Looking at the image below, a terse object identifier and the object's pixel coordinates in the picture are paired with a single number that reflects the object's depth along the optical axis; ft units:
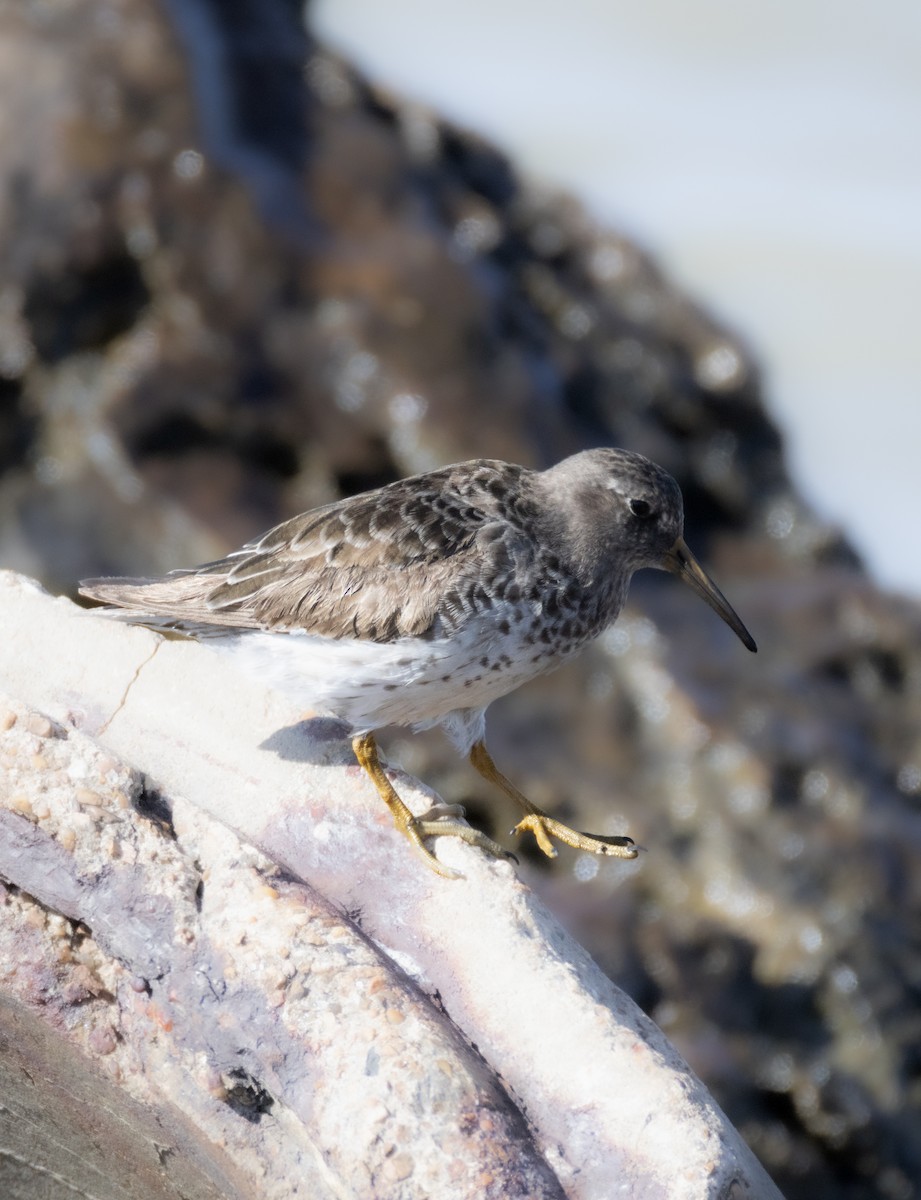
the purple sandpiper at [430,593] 29.73
